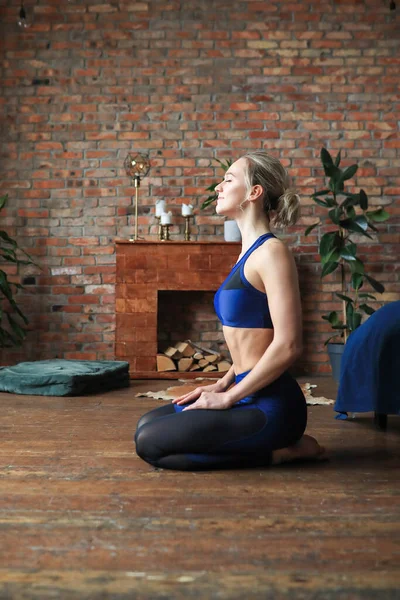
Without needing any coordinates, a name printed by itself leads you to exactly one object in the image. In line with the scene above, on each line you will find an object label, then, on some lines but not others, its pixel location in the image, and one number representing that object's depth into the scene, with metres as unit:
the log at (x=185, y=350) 4.92
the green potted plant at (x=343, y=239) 4.70
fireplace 4.81
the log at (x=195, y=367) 4.88
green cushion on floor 3.86
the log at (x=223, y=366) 4.92
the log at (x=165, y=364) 4.80
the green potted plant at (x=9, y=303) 4.82
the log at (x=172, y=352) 4.88
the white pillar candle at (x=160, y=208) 5.02
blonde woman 1.98
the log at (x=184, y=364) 4.85
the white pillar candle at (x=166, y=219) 4.96
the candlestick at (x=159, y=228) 5.01
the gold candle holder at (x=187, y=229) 5.04
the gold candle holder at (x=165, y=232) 5.01
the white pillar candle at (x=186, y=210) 4.99
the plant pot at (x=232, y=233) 4.91
